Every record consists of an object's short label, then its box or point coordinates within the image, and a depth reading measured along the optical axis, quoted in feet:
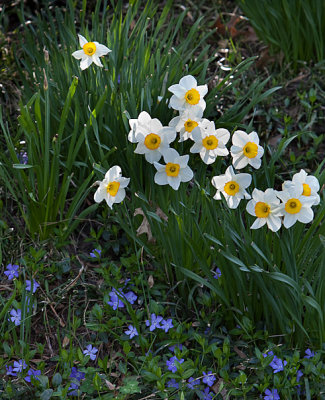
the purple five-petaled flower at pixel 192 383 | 6.36
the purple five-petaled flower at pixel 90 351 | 6.63
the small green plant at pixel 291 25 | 9.93
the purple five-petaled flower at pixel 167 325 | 6.82
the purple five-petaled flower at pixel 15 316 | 6.80
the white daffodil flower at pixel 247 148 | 6.67
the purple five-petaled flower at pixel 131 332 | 6.79
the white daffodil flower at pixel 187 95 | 6.86
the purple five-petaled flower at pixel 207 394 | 6.35
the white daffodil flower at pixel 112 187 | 6.68
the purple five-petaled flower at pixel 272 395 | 6.20
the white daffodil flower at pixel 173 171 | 6.73
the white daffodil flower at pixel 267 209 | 6.12
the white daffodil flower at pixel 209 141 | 6.86
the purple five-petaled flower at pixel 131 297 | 7.14
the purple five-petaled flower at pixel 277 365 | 6.29
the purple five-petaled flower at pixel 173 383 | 6.33
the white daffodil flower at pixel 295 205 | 6.06
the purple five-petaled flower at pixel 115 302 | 7.01
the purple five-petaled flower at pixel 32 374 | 6.35
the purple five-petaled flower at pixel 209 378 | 6.34
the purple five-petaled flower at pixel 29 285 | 7.24
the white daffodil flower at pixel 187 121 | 6.91
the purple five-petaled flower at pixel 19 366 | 6.41
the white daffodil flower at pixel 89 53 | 7.56
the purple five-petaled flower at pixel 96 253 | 7.68
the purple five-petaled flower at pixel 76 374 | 6.53
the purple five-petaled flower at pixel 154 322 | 6.83
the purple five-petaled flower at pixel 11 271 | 7.38
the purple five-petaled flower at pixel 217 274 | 7.06
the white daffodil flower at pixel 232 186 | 6.51
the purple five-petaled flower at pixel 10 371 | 6.42
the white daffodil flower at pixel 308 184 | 6.21
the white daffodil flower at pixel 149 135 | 6.73
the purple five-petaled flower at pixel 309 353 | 6.46
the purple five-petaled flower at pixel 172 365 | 6.41
